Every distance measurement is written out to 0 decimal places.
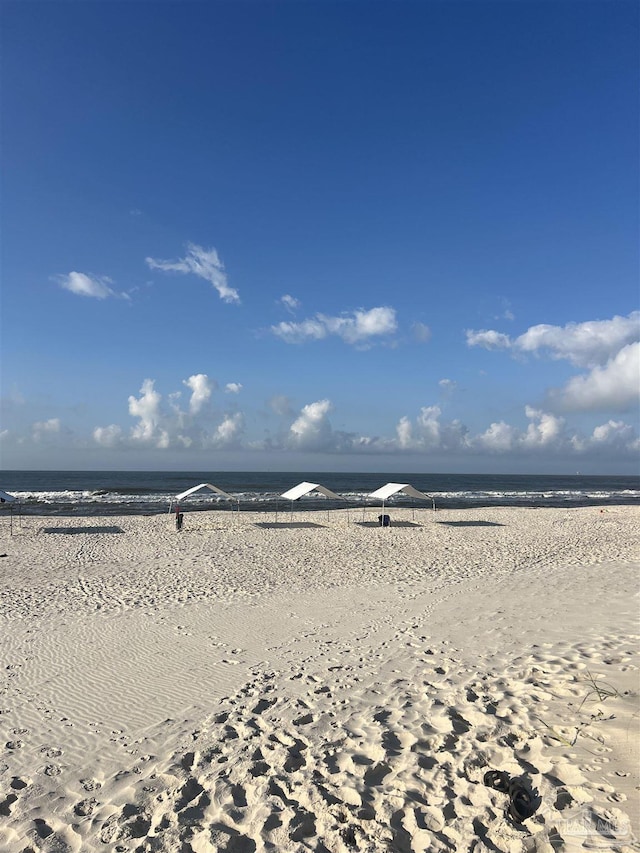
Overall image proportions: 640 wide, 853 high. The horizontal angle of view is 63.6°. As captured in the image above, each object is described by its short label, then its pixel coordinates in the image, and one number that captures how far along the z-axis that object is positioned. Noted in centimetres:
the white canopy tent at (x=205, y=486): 2760
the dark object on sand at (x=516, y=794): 380
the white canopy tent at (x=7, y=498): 2319
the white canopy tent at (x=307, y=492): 2606
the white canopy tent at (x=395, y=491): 2567
